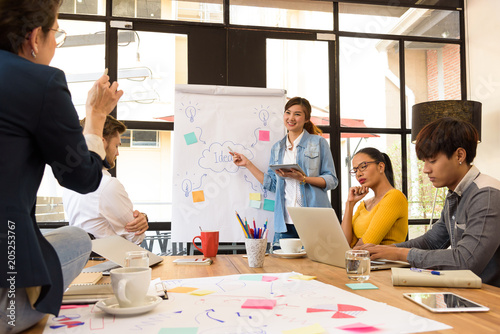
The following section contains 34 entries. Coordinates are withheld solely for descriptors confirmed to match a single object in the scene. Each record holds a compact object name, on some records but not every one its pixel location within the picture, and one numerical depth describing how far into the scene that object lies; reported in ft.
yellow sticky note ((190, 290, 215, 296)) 3.30
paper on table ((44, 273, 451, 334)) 2.48
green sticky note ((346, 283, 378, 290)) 3.45
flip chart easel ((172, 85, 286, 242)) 10.26
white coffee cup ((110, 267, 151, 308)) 2.77
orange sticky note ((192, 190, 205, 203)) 10.27
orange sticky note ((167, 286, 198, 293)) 3.43
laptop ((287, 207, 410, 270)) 4.57
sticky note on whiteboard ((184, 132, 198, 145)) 10.50
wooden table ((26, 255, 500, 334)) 2.56
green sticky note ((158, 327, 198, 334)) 2.41
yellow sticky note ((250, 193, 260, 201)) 10.52
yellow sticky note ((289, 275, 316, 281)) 3.85
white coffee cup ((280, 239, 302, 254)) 5.65
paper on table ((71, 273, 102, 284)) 3.76
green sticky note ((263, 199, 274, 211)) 10.46
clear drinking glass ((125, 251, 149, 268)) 3.69
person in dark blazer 2.37
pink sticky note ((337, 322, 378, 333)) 2.40
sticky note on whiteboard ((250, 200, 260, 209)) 10.50
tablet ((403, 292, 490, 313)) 2.77
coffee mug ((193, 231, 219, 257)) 5.47
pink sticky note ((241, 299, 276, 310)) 2.88
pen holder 4.62
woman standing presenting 9.63
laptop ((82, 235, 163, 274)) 4.25
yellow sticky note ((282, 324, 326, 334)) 2.39
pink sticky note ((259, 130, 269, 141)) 10.88
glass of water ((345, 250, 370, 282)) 3.82
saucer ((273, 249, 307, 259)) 5.40
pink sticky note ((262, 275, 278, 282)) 3.84
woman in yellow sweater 6.56
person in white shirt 6.52
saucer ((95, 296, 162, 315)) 2.72
